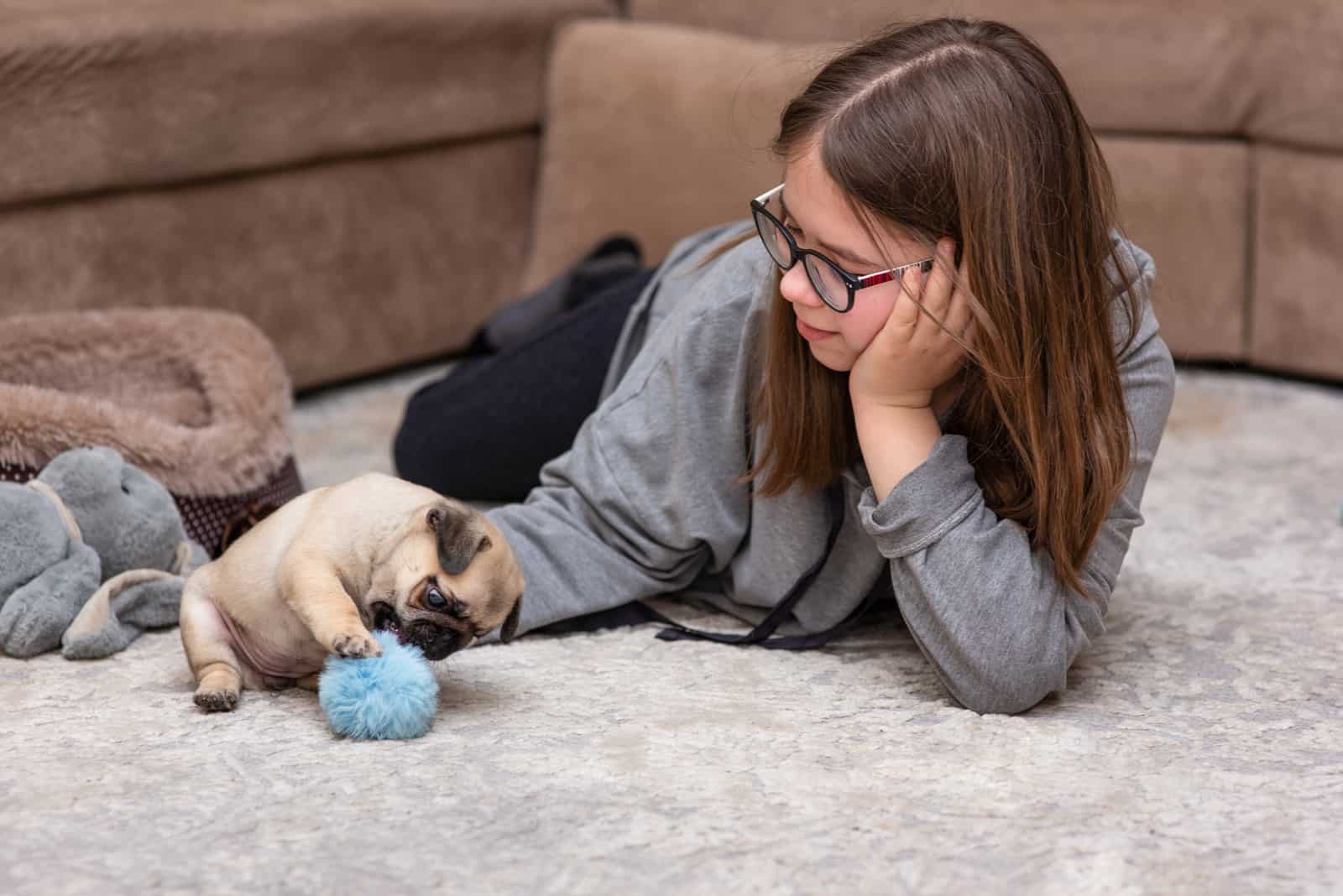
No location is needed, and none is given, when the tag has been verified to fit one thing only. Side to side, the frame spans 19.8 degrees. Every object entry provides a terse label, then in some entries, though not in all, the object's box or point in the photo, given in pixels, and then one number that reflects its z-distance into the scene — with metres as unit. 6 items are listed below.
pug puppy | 2.17
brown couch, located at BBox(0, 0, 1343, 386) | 2.80
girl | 2.18
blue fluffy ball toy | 2.17
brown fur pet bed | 2.45
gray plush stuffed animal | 2.32
